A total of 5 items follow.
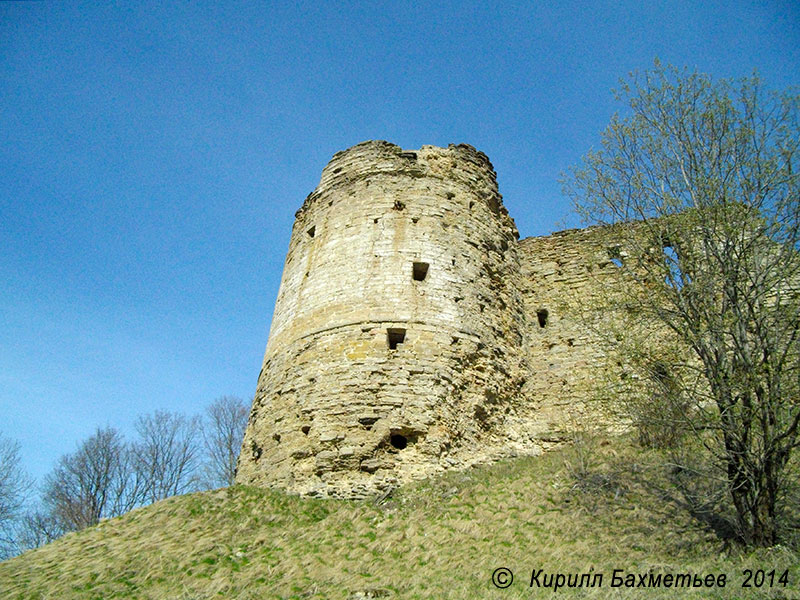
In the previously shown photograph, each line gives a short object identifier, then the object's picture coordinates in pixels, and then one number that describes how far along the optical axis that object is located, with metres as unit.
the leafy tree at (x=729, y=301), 7.61
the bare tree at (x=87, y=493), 20.09
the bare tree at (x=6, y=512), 18.89
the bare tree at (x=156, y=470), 21.53
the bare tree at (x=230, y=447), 22.31
